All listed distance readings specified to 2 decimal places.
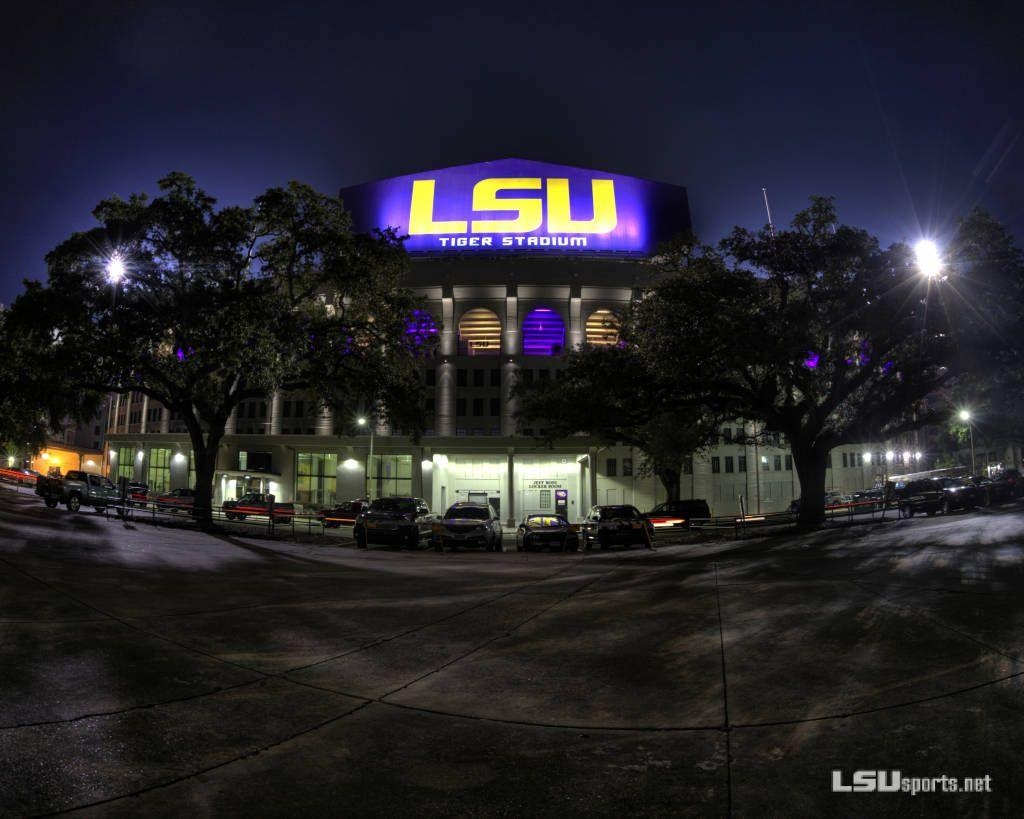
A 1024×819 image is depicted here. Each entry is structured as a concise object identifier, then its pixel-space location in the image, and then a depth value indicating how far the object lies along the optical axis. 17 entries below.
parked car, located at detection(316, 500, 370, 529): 32.19
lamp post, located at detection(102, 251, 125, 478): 23.72
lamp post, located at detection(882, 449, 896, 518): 66.79
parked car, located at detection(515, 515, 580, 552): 22.38
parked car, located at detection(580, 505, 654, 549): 22.67
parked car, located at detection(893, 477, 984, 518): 28.25
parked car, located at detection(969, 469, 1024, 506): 30.75
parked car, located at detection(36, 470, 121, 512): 28.83
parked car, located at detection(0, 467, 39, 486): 48.19
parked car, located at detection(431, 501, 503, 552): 21.66
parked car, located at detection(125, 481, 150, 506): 43.24
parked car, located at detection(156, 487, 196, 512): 28.84
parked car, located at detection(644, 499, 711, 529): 32.35
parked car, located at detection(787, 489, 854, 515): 49.69
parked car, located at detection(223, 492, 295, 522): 29.39
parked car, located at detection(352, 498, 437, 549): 21.94
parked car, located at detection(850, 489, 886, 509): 51.06
